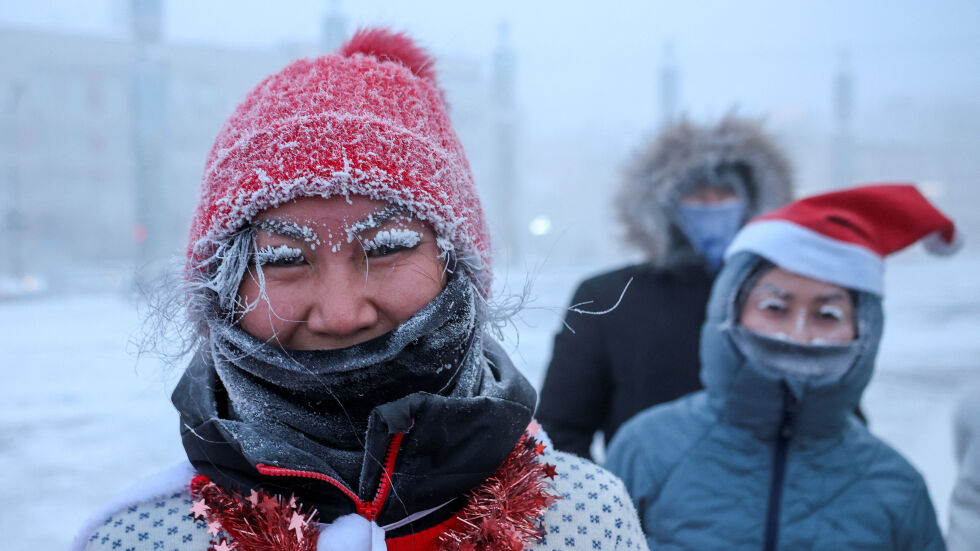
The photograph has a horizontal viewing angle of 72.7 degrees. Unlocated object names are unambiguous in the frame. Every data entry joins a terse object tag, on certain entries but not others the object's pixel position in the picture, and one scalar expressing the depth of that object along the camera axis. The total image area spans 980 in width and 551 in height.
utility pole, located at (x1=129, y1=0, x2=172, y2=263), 7.75
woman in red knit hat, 0.96
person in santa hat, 1.63
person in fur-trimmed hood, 2.27
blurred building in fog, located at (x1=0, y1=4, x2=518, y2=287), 13.77
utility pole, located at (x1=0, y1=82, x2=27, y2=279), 10.62
